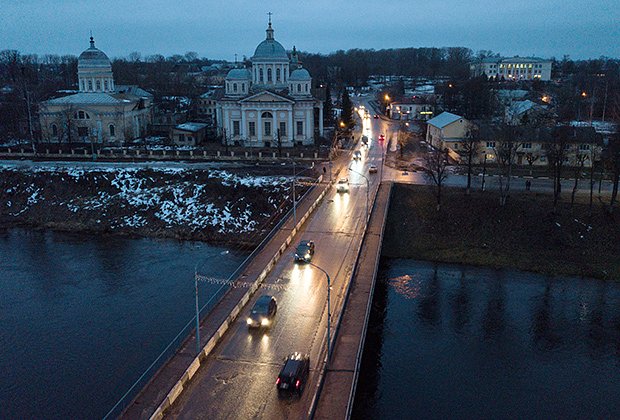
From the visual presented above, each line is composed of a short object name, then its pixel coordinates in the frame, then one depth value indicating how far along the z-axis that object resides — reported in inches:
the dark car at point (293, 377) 746.4
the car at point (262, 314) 916.6
